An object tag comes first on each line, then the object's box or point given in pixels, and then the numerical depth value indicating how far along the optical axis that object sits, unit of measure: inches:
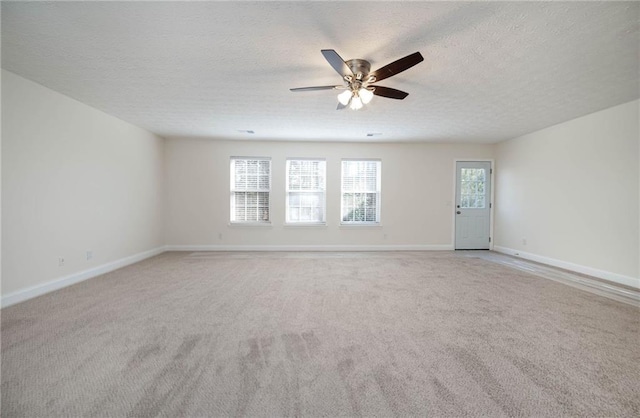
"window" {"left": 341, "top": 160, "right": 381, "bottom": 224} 239.0
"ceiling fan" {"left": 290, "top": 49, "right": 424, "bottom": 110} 81.8
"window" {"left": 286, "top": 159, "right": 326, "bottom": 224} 235.1
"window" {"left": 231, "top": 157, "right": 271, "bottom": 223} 232.7
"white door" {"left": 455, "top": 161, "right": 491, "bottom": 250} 241.3
